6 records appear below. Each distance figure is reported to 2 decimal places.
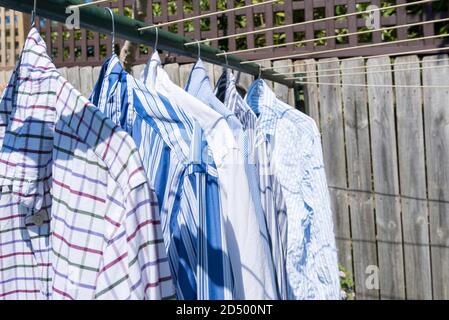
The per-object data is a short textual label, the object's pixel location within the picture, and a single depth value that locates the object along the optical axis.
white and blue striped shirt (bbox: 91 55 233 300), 1.24
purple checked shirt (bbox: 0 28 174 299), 1.05
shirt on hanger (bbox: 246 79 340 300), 1.71
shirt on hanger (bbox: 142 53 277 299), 1.29
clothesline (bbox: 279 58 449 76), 2.59
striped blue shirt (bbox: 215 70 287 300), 1.64
